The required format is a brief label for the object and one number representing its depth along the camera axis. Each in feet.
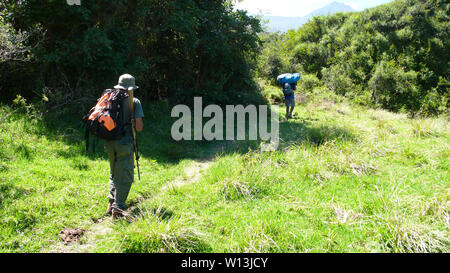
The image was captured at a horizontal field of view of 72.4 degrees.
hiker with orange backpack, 12.92
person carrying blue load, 35.29
